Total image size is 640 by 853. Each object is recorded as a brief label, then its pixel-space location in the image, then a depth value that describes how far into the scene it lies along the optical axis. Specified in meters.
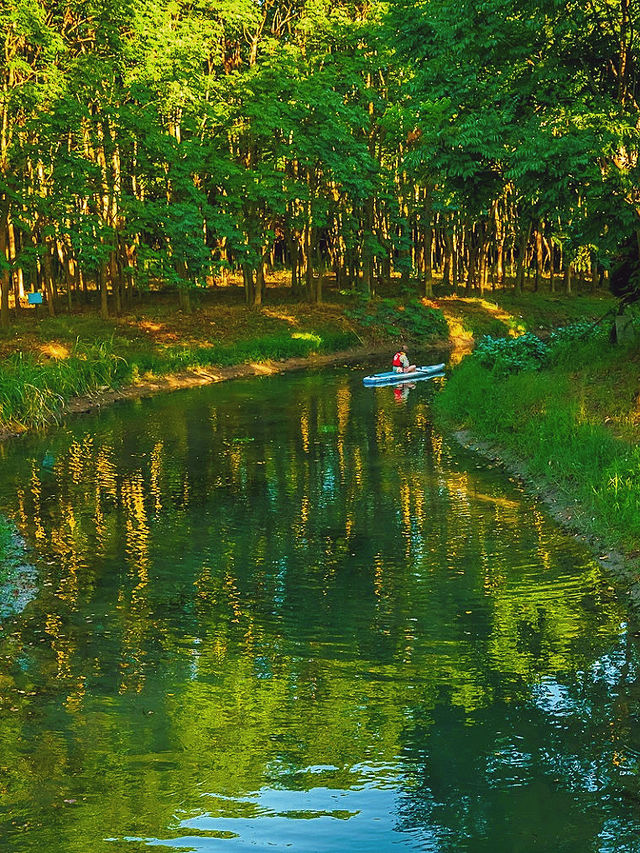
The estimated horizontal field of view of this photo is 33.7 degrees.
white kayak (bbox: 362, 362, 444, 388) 33.62
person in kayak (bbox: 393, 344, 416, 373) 34.63
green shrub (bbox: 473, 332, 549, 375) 26.20
